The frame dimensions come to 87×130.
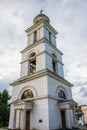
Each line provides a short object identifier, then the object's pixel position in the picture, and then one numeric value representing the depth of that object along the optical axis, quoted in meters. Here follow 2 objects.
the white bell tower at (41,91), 13.81
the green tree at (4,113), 30.42
